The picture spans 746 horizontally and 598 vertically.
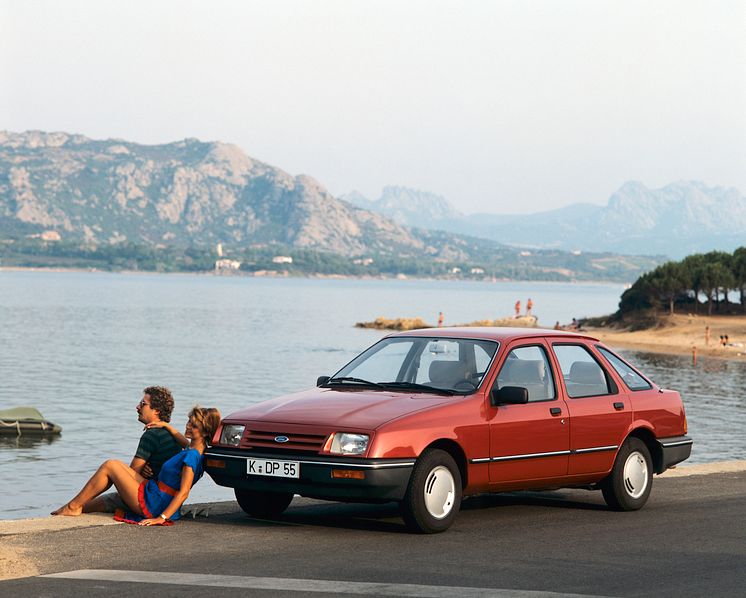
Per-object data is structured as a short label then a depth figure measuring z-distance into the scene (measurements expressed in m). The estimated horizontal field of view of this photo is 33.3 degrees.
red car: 9.70
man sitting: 10.62
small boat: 29.84
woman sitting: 10.19
